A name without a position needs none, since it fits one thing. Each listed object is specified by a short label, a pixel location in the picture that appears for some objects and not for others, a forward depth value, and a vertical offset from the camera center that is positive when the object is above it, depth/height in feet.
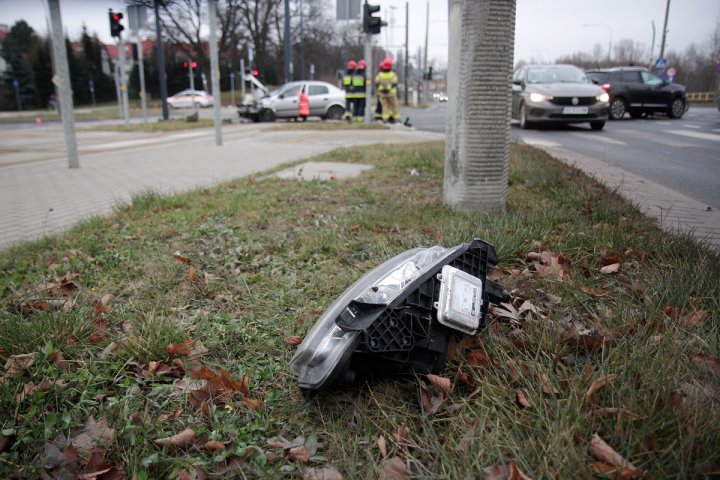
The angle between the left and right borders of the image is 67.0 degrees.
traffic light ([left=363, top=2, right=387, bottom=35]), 57.67 +8.97
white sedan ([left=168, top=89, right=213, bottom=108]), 164.14 +2.58
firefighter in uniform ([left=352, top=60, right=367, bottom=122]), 65.16 +2.39
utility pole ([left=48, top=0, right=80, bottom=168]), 29.96 +0.65
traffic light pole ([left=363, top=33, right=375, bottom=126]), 58.59 +4.32
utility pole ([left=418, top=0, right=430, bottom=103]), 146.10 +14.01
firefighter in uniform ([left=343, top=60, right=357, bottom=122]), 66.95 +2.47
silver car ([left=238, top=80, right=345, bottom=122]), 78.54 +0.64
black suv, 57.26 +1.21
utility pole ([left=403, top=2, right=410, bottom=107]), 168.76 +20.32
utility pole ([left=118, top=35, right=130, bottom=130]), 67.00 +3.87
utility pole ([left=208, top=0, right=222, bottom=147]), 39.25 +2.32
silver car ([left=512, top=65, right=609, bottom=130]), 43.52 +0.25
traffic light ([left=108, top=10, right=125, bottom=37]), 59.26 +9.01
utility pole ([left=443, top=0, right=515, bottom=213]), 13.28 +0.06
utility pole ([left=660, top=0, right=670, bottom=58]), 110.38 +12.86
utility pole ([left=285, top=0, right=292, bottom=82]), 84.73 +9.55
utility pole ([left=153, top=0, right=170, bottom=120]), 80.28 +5.02
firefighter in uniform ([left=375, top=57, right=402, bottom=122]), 60.54 +1.87
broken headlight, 6.09 -2.46
